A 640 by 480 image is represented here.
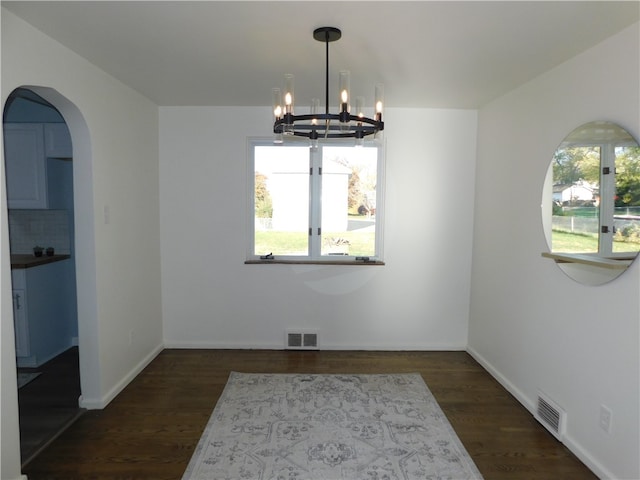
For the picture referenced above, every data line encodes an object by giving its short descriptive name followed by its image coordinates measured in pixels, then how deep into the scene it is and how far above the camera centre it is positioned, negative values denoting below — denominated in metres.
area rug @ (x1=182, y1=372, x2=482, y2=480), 2.29 -1.45
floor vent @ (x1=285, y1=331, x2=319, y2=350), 4.14 -1.29
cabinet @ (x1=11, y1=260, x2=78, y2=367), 3.49 -0.95
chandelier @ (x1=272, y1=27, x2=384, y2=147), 2.00 +0.52
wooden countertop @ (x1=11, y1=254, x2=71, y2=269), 3.42 -0.44
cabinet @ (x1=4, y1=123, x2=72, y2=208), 3.66 +0.52
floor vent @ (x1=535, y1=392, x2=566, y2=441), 2.59 -1.32
